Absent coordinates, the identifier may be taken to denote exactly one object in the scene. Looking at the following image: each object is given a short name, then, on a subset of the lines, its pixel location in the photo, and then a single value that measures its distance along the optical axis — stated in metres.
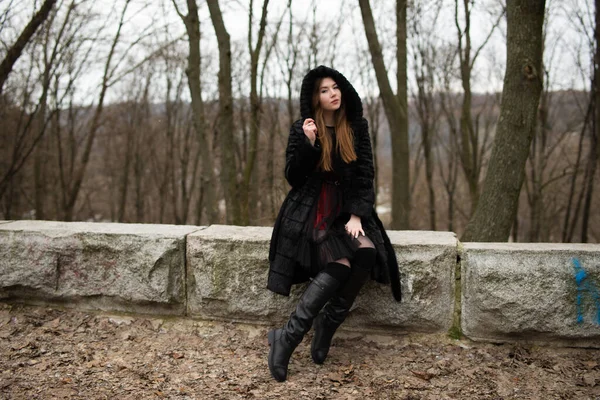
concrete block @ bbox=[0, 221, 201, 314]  3.30
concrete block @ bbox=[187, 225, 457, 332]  3.01
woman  2.70
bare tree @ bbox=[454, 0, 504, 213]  11.15
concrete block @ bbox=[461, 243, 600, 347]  2.80
